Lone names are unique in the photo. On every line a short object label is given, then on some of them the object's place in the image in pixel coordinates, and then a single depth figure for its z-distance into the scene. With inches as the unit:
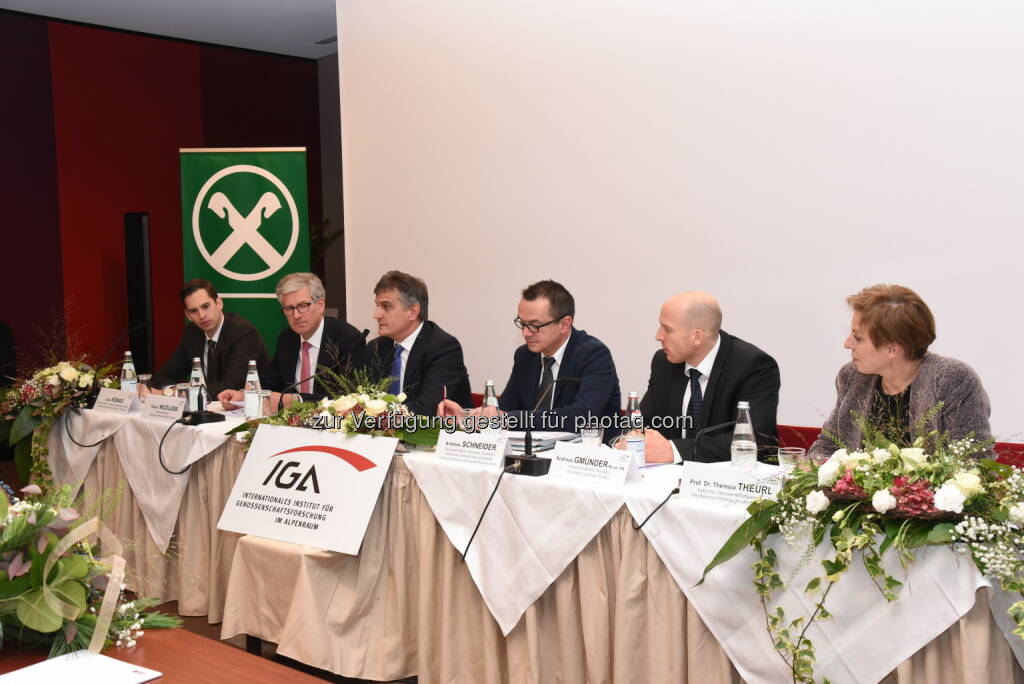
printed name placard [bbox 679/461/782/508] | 84.4
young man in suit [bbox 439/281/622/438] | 141.3
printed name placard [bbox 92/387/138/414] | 159.5
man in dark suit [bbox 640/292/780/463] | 121.6
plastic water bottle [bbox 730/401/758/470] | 96.7
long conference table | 74.7
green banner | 229.6
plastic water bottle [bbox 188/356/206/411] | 149.6
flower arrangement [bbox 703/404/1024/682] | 70.0
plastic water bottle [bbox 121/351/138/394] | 165.9
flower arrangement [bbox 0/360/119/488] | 166.4
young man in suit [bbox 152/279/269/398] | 185.2
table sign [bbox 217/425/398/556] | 114.4
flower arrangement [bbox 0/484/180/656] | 57.4
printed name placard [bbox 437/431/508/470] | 107.3
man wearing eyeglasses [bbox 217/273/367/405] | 177.0
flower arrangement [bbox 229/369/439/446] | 119.5
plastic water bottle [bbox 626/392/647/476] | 102.6
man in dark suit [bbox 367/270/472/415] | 160.2
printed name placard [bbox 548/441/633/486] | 96.7
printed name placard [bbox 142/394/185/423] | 147.4
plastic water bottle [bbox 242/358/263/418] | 144.1
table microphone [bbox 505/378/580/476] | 102.9
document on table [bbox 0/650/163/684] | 55.5
